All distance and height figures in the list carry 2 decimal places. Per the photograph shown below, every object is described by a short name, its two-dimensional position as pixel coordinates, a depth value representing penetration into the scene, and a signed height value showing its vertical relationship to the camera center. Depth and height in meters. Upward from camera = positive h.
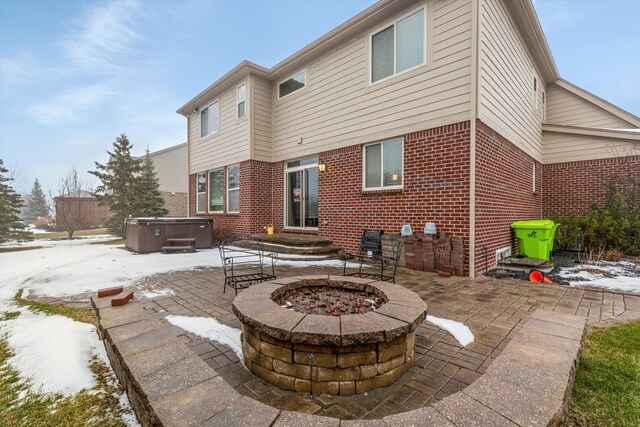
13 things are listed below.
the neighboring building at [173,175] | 21.34 +2.74
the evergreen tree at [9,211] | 13.58 +0.03
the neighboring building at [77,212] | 16.58 -0.07
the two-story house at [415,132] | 5.78 +2.15
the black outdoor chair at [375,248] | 6.29 -0.91
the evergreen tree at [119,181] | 16.58 +1.78
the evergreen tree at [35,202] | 38.66 +1.31
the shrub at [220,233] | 11.20 -0.87
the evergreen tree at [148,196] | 16.88 +0.90
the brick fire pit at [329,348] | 1.98 -1.00
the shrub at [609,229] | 7.57 -0.54
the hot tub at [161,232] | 9.36 -0.71
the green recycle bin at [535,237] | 6.71 -0.66
